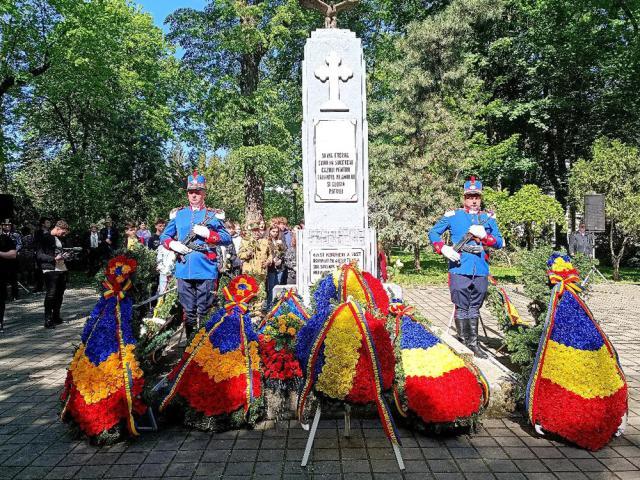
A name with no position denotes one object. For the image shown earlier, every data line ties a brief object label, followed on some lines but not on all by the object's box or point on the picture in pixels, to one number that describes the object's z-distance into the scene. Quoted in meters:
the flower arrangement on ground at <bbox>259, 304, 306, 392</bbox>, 4.58
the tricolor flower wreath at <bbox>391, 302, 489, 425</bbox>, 4.00
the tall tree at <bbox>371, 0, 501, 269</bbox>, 19.53
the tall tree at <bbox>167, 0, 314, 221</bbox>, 19.34
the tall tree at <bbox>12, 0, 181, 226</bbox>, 17.31
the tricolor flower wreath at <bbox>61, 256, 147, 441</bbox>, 3.98
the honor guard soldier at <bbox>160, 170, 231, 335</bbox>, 5.71
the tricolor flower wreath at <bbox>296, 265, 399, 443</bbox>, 3.46
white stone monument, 6.89
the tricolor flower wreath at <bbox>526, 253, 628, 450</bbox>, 3.88
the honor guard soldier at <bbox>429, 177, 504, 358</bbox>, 5.88
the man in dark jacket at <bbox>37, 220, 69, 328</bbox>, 8.80
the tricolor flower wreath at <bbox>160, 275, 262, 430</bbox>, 4.27
